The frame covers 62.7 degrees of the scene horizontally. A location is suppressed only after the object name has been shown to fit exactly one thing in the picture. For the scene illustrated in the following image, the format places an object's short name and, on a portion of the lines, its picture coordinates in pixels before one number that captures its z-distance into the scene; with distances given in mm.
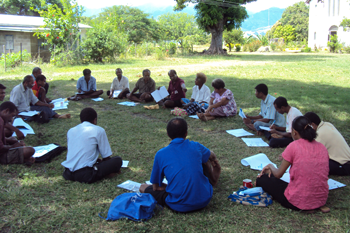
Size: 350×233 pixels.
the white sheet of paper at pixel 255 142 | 5328
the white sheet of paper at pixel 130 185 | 3691
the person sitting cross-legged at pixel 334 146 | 3863
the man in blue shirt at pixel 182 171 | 2924
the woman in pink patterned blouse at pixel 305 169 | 2975
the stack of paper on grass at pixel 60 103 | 8258
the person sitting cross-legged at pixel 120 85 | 9695
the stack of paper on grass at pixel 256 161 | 4348
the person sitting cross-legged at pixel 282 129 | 4798
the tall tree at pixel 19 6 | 35688
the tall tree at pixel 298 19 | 58938
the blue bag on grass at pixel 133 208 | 2957
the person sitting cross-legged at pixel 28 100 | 6531
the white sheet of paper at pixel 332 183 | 3660
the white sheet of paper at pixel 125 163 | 4391
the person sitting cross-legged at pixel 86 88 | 9531
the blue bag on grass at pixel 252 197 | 3304
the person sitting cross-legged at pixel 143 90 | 9134
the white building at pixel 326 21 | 36281
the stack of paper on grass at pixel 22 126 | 5562
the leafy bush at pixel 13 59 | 16328
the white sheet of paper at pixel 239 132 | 5934
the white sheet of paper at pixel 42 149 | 4656
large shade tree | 27042
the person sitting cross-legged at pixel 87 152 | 3715
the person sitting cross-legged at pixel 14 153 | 4289
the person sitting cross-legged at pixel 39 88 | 7387
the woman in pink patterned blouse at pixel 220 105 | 6938
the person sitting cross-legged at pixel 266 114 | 5675
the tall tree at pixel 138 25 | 47406
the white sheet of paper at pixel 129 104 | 8723
